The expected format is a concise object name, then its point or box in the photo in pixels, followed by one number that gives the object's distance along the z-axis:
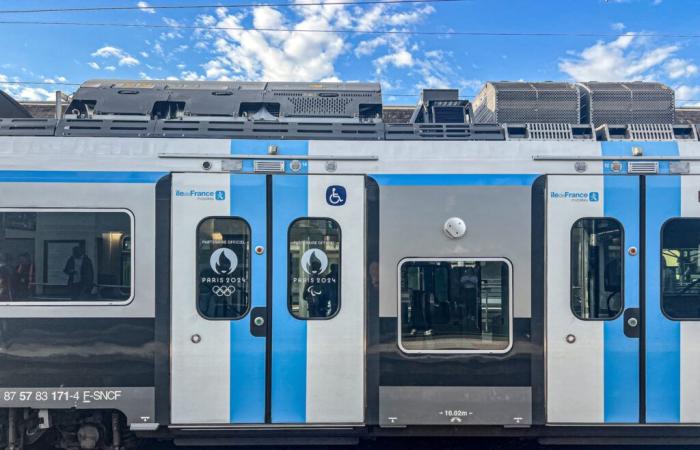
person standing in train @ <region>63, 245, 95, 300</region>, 3.86
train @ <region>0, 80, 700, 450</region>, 3.84
